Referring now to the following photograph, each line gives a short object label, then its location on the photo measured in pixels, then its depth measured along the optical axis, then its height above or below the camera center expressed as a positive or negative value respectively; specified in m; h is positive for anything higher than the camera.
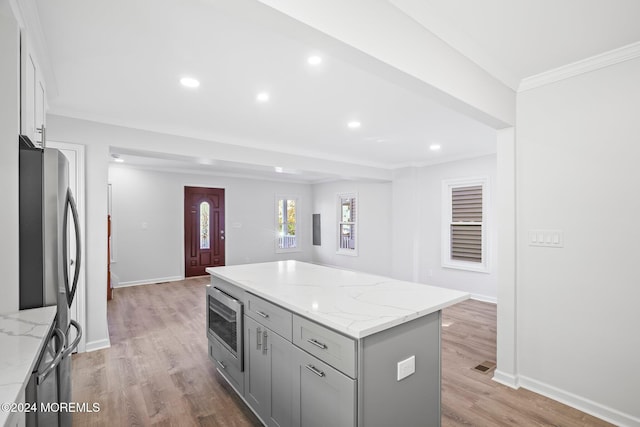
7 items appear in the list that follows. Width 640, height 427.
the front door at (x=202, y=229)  6.79 -0.36
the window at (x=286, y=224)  8.23 -0.30
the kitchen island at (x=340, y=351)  1.39 -0.70
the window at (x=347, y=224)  7.59 -0.29
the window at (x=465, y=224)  5.16 -0.20
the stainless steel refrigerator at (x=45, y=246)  1.41 -0.15
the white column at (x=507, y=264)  2.54 -0.42
